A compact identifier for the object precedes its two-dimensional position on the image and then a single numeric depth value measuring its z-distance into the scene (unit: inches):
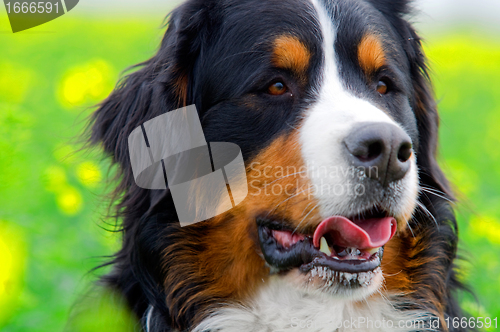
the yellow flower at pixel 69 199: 291.1
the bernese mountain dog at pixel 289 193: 204.5
